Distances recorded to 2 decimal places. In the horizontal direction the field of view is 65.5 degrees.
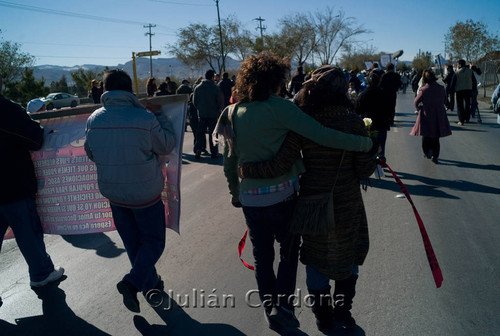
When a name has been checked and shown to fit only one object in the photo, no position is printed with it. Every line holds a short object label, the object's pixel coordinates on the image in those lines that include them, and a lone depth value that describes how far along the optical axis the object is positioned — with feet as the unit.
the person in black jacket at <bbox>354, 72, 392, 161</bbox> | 22.63
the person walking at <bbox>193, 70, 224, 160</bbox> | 29.50
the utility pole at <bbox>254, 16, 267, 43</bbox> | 188.40
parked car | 115.03
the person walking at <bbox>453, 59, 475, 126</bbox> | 41.07
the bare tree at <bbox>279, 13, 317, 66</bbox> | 150.10
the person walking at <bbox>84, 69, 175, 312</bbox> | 9.12
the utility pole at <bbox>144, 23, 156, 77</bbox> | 241.35
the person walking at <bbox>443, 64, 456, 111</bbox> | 43.47
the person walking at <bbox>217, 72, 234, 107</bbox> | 38.70
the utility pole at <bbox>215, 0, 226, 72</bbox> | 139.03
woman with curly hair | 7.91
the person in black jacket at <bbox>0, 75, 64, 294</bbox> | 10.22
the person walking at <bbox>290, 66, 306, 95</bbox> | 42.98
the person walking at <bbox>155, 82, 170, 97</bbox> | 33.99
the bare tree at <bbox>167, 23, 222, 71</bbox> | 159.12
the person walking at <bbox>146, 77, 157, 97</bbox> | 34.72
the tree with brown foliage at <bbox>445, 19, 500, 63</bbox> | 98.53
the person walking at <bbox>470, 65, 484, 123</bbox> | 42.39
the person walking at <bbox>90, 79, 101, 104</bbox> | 45.46
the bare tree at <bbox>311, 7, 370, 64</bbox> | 156.04
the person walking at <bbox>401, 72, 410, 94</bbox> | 101.64
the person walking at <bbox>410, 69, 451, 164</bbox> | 24.90
